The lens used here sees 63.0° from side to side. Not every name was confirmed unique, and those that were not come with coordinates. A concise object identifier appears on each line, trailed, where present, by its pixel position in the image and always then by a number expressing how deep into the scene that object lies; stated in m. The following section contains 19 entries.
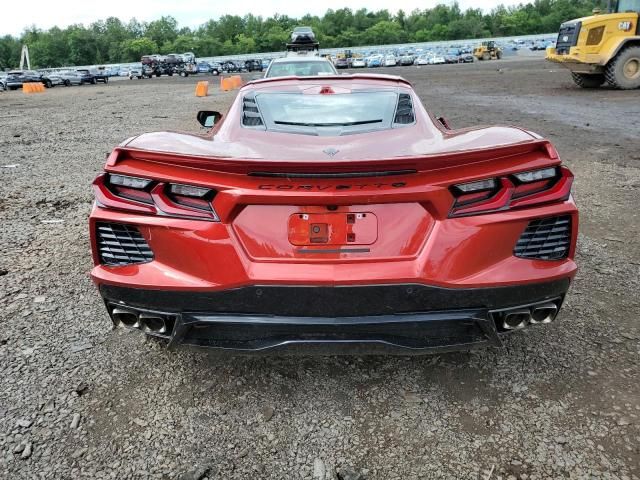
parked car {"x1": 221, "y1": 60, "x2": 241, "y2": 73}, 65.25
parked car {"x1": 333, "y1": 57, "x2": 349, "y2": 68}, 58.13
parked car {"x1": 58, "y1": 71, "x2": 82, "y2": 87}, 46.59
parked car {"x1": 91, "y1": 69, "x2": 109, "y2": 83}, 49.98
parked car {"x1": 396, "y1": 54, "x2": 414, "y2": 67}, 64.81
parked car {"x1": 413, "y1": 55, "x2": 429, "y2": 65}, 64.69
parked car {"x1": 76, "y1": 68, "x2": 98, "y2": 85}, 47.55
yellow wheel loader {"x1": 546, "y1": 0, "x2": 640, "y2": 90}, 16.17
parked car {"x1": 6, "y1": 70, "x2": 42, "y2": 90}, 41.06
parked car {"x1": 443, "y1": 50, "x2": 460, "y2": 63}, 64.69
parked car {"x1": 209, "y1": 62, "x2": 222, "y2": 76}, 63.03
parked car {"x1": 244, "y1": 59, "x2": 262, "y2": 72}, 64.94
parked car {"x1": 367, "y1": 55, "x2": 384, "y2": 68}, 65.18
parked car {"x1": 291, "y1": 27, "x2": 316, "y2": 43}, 28.53
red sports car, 2.10
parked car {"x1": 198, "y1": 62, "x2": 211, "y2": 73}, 62.49
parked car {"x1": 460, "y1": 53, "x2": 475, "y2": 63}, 64.12
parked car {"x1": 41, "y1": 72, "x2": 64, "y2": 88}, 43.50
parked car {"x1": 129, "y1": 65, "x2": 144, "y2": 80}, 59.30
